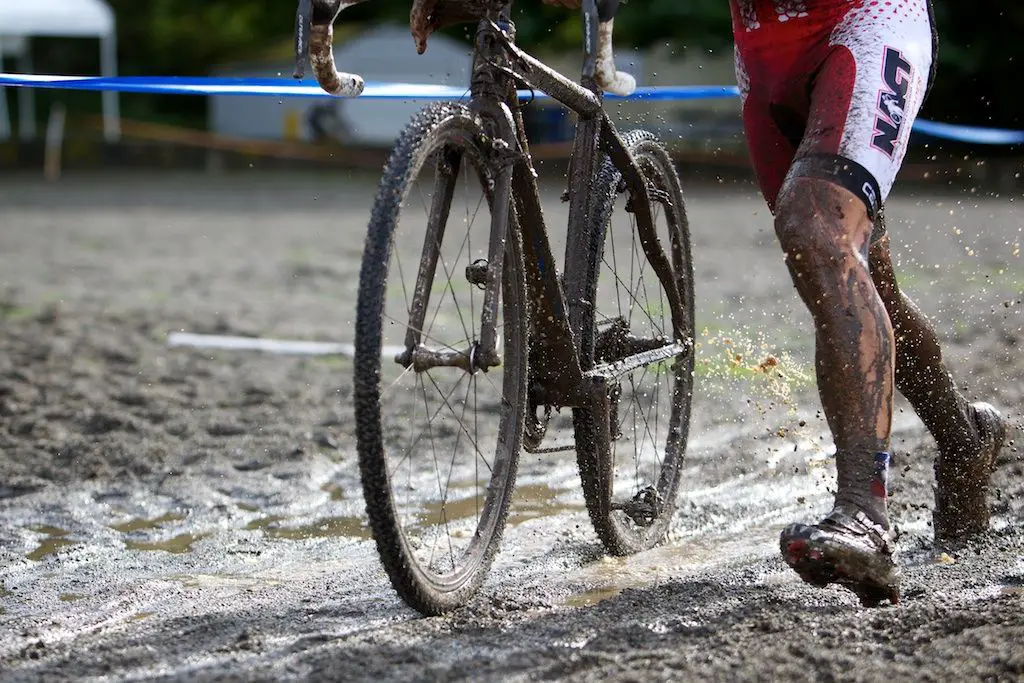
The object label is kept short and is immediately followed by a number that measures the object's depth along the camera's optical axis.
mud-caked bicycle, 5.85
